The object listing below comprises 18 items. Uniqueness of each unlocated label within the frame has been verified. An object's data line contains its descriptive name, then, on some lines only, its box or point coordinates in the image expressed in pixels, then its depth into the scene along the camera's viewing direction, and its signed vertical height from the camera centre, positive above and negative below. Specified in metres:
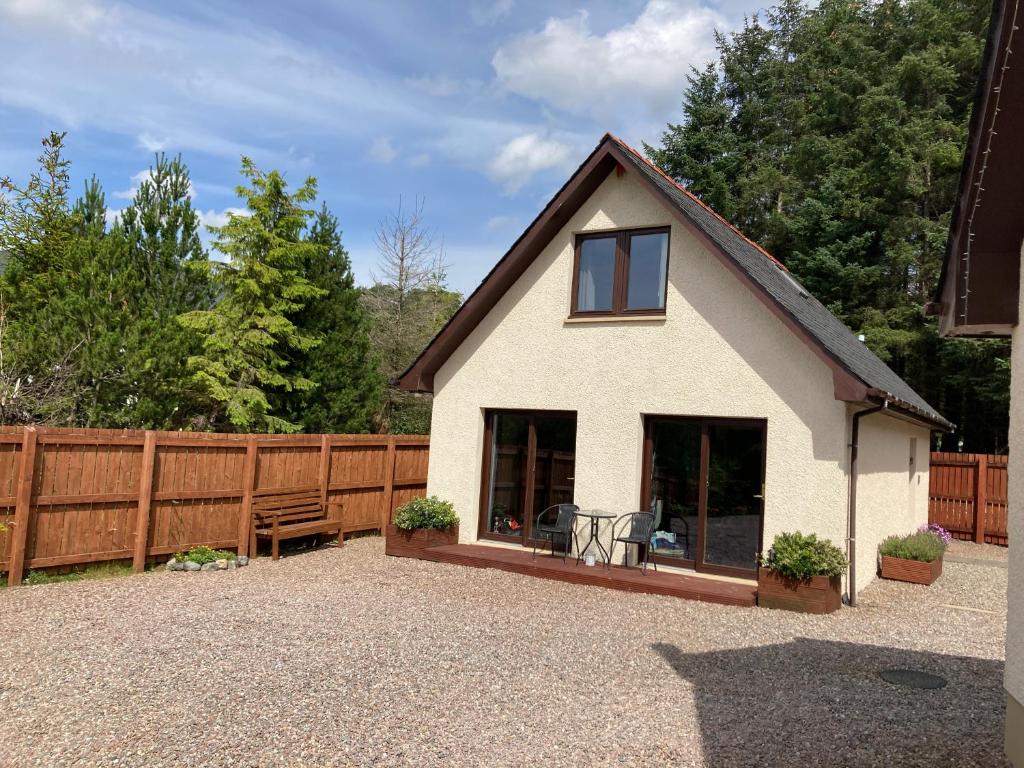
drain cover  6.36 -2.15
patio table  10.51 -1.51
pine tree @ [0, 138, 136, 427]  11.48 +1.10
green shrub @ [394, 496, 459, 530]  11.72 -1.66
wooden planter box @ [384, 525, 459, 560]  11.65 -2.08
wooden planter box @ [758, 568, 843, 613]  8.80 -1.94
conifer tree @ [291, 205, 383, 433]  17.78 +1.57
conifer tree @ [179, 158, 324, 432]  16.08 +2.34
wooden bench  11.27 -1.81
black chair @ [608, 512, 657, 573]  10.19 -1.50
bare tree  24.38 +4.66
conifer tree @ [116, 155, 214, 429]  14.16 +3.07
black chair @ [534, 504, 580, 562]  10.91 -1.60
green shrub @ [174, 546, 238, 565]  10.38 -2.31
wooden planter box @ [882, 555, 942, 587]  11.37 -2.00
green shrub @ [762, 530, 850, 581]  8.79 -1.47
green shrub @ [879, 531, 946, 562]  11.49 -1.67
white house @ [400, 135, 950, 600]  9.43 +0.61
